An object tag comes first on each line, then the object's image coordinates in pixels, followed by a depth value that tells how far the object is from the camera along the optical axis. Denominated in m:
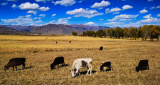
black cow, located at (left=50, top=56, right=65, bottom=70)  15.55
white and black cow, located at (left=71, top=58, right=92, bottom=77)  12.00
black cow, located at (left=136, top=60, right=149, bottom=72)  14.01
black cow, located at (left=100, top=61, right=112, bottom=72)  13.77
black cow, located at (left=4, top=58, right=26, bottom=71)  14.78
